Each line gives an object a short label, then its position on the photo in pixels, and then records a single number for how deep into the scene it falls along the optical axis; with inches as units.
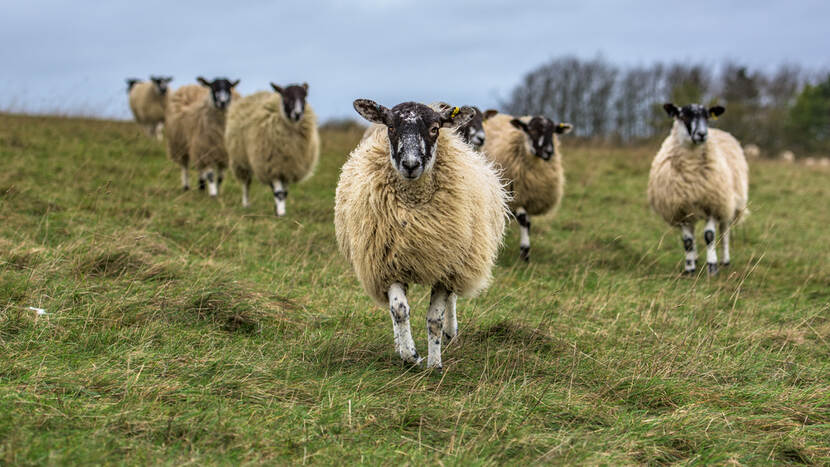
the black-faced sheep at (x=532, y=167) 398.9
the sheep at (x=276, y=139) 444.8
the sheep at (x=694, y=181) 363.6
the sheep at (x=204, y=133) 492.4
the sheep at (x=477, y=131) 383.9
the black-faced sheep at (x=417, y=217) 188.4
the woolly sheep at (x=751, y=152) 1140.2
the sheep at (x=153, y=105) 786.8
